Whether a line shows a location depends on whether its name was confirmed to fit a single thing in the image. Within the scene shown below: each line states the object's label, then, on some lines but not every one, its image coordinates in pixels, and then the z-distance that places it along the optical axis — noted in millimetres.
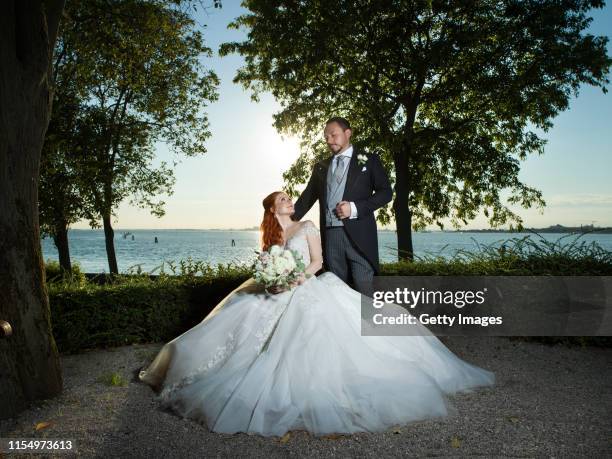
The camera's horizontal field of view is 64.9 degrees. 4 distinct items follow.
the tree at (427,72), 12789
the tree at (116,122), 14273
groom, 4871
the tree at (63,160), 14242
